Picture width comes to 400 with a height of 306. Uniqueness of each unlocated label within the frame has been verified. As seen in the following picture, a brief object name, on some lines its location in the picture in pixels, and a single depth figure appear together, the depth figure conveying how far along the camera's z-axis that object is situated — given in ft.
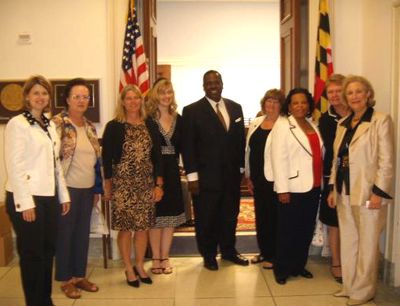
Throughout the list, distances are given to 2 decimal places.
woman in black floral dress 10.84
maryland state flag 12.96
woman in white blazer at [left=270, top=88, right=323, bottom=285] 11.00
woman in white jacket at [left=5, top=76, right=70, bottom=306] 8.54
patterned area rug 16.79
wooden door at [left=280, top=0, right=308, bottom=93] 14.14
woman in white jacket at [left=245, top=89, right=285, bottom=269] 12.17
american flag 12.84
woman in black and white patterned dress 11.75
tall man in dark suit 12.20
